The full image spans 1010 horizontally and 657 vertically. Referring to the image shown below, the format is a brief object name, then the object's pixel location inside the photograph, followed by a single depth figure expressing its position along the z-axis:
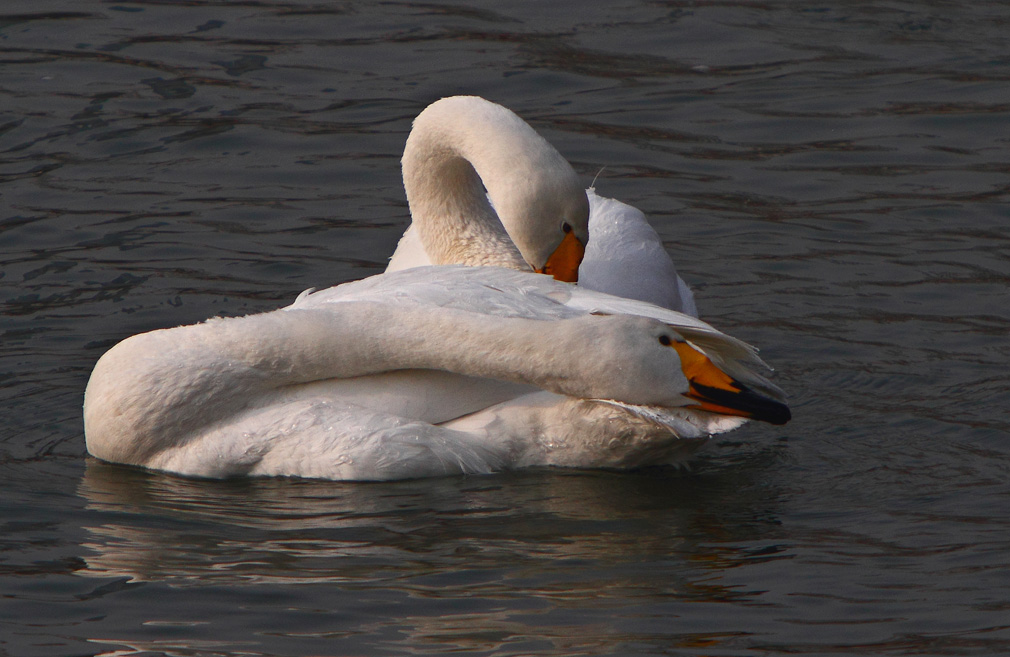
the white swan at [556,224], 14.20
